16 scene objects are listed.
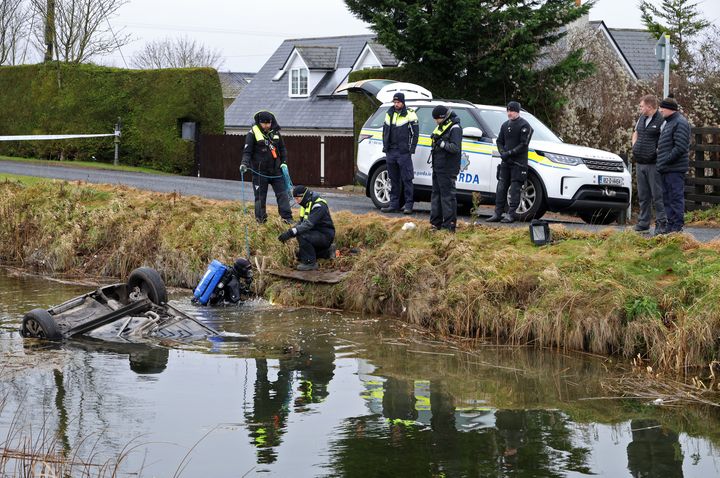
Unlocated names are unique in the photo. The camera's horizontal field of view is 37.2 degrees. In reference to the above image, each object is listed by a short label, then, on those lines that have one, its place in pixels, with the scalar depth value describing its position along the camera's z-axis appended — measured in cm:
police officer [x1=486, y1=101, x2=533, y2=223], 1642
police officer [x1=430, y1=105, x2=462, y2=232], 1521
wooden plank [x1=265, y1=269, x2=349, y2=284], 1459
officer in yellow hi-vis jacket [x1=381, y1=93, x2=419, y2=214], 1797
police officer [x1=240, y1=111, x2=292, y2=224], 1625
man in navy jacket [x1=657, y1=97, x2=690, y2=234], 1455
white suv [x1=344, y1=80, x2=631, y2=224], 1703
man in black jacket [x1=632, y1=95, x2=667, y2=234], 1509
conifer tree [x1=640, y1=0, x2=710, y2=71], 3975
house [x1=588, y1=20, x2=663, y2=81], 4316
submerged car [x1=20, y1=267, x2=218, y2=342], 1211
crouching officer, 1457
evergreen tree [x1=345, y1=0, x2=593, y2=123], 2367
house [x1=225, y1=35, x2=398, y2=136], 4475
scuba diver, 1440
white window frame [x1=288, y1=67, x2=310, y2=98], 4806
